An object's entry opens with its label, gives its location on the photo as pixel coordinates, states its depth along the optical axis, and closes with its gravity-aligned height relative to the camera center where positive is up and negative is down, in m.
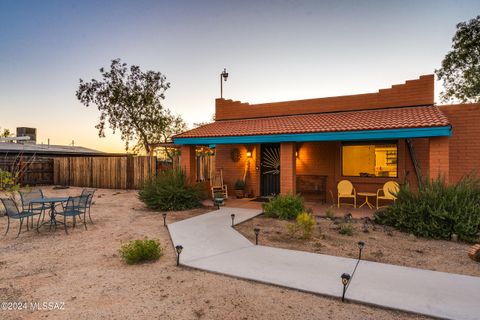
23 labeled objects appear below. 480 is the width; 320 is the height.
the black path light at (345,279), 3.10 -1.44
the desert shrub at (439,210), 5.72 -1.25
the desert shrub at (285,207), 7.72 -1.52
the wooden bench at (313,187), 10.36 -1.23
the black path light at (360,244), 4.41 -1.47
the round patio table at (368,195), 8.70 -1.43
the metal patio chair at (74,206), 6.63 -1.29
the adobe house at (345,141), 7.89 +0.48
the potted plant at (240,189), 11.55 -1.43
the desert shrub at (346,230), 6.11 -1.73
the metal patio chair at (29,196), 7.22 -1.09
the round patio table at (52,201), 6.73 -1.11
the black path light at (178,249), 4.24 -1.47
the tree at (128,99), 22.02 +4.75
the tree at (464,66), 16.84 +5.85
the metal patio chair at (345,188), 9.07 -1.12
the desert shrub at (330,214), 7.58 -1.68
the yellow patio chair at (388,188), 8.29 -1.04
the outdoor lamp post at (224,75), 15.36 +4.68
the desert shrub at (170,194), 9.41 -1.33
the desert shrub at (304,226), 5.69 -1.52
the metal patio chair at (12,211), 6.37 -1.27
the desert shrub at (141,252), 4.49 -1.63
